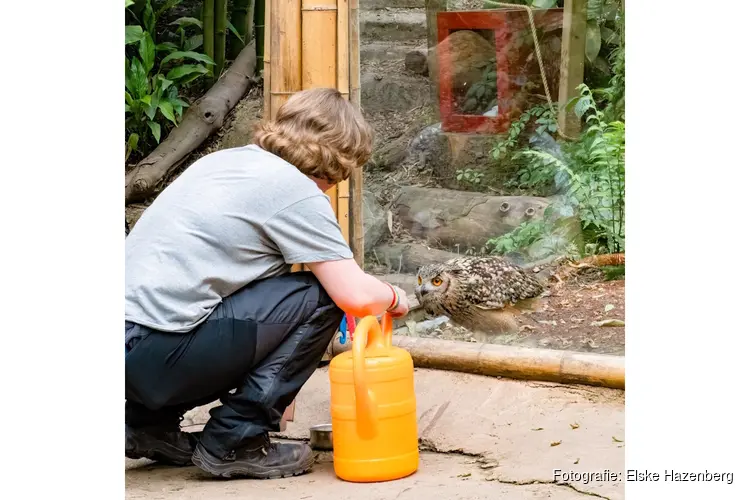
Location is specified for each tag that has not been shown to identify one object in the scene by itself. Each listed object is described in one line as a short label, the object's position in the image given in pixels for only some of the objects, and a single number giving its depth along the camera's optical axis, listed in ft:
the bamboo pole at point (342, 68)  20.90
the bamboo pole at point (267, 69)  20.97
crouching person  15.12
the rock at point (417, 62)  21.53
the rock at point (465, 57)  21.46
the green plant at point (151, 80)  32.24
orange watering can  15.50
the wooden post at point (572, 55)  20.81
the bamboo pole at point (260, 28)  33.53
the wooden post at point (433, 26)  21.39
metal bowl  18.65
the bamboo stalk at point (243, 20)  34.44
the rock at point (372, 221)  22.40
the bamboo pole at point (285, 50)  20.63
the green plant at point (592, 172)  21.07
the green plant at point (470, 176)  21.75
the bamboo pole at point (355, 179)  21.46
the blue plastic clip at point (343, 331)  19.01
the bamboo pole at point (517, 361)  19.12
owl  21.69
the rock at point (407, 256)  22.49
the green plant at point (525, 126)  21.43
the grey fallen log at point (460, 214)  21.74
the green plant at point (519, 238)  21.71
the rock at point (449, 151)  21.78
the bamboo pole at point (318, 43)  20.70
